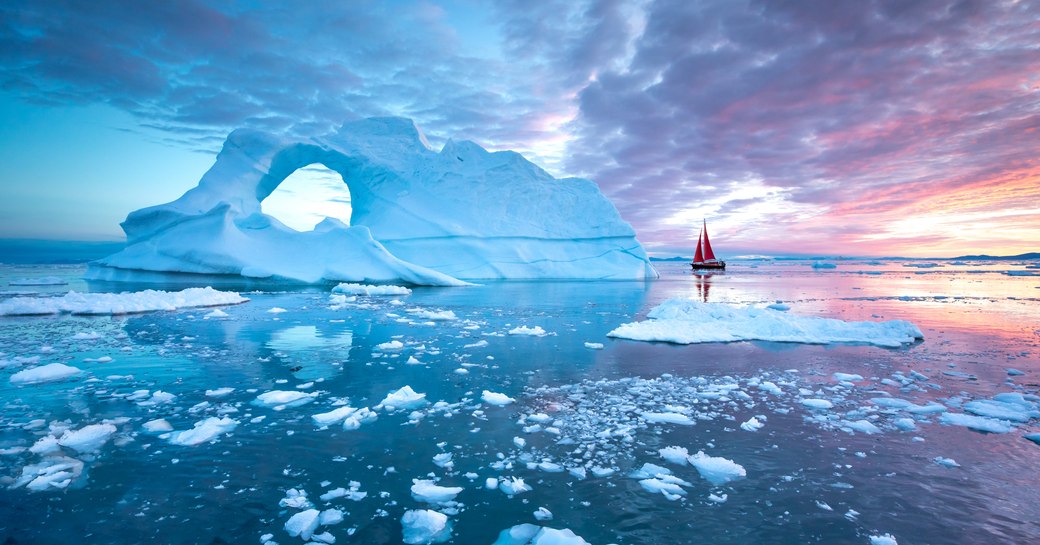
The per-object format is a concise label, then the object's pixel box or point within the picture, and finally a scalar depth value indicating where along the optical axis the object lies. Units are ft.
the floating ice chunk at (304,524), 7.66
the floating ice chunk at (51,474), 9.07
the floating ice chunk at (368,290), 58.03
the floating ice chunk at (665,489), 8.96
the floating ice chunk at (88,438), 10.94
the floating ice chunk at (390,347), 23.25
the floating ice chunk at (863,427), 12.32
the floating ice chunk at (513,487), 9.05
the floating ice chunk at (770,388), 15.72
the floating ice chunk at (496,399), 14.60
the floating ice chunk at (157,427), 12.04
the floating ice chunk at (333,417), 12.76
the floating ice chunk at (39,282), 66.45
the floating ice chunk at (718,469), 9.64
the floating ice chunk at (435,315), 34.96
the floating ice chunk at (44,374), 16.48
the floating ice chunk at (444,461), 10.17
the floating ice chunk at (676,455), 10.40
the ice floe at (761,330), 26.05
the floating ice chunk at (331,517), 7.96
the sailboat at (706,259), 163.02
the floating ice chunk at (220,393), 15.14
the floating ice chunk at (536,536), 7.14
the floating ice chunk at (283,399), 14.39
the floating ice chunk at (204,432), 11.39
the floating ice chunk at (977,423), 12.55
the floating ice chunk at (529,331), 28.32
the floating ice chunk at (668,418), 12.88
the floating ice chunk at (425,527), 7.62
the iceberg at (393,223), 67.92
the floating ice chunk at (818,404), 14.24
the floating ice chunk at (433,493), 8.75
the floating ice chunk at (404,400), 14.21
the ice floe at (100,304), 34.69
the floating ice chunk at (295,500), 8.52
